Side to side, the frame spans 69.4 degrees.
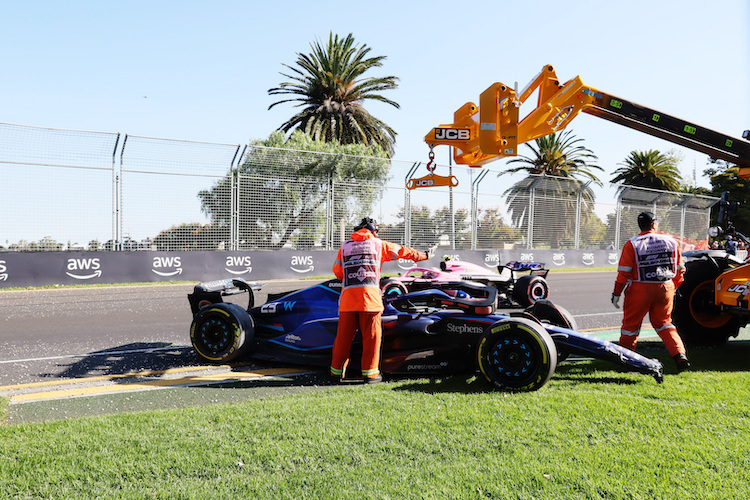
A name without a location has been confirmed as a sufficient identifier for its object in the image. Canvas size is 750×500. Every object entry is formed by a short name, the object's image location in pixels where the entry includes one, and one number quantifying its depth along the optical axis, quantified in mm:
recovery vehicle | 6906
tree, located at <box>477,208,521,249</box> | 21781
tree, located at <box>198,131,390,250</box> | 16766
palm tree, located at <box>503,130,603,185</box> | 42469
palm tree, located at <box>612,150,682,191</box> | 45469
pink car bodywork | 9438
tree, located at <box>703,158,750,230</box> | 40741
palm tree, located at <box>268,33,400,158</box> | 32062
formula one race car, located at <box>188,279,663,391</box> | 4688
